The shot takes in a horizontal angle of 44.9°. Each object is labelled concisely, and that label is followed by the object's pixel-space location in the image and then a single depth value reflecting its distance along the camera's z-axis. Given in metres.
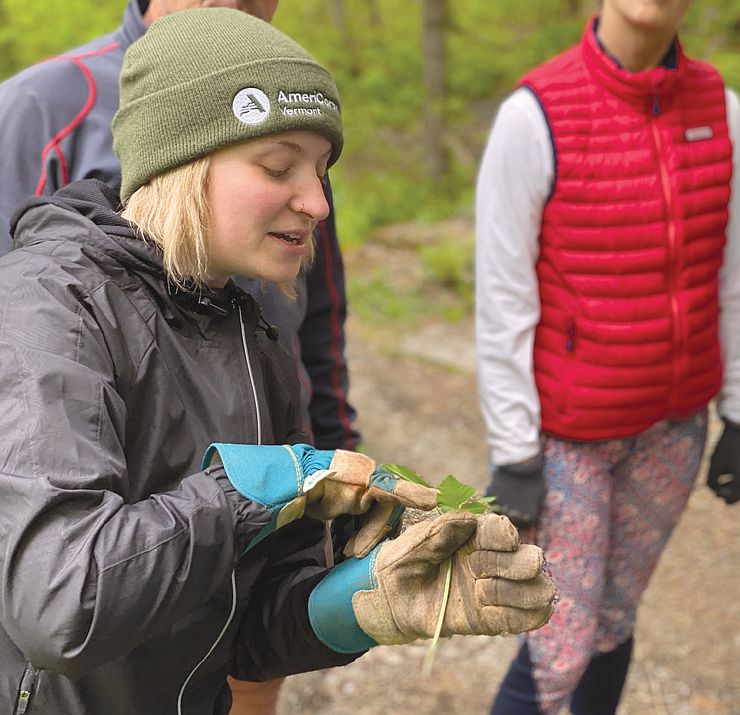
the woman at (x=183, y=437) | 1.20
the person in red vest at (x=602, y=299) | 2.29
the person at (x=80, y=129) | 1.94
